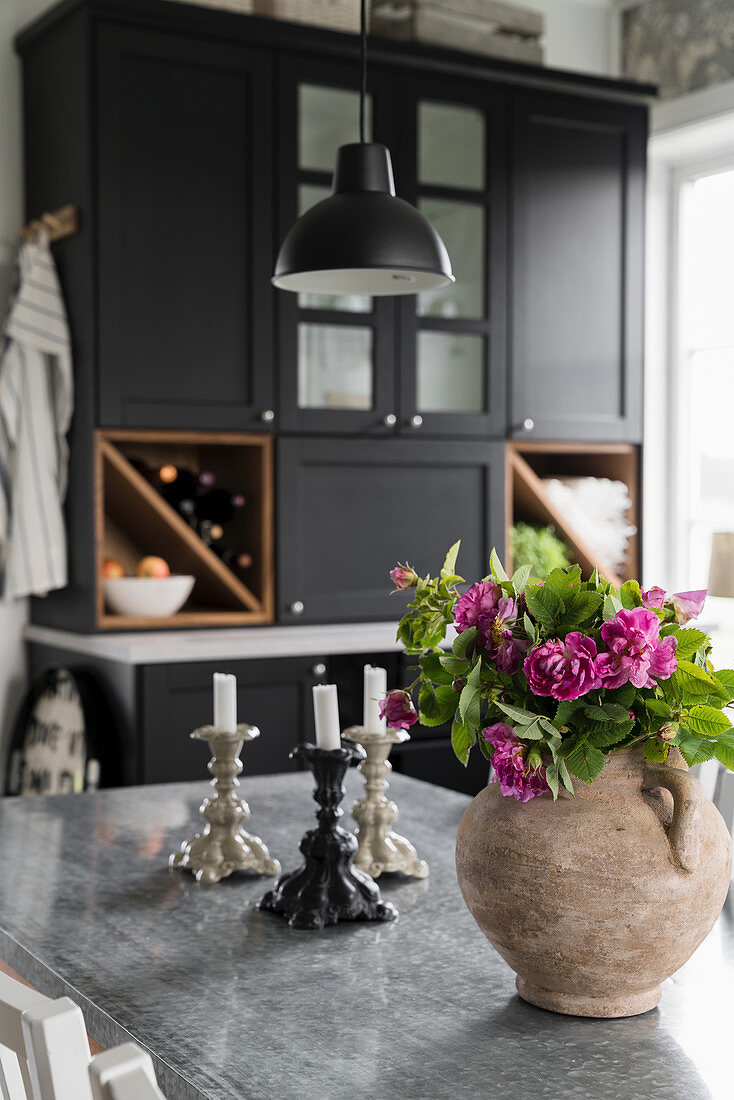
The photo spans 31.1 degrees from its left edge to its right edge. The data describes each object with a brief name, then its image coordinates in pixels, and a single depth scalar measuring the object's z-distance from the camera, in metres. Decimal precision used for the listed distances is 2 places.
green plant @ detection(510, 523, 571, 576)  3.84
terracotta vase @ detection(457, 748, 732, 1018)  1.17
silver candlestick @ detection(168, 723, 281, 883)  1.71
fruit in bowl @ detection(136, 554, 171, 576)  3.39
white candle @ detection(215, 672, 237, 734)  1.71
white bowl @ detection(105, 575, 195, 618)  3.29
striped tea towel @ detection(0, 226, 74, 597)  3.26
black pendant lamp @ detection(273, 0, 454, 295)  1.79
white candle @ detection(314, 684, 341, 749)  1.59
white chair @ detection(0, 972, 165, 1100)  0.78
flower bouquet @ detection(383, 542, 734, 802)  1.16
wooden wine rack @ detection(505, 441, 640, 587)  3.92
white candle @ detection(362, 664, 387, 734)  1.66
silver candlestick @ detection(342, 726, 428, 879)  1.71
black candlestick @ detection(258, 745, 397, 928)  1.55
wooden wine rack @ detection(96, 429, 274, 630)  3.33
